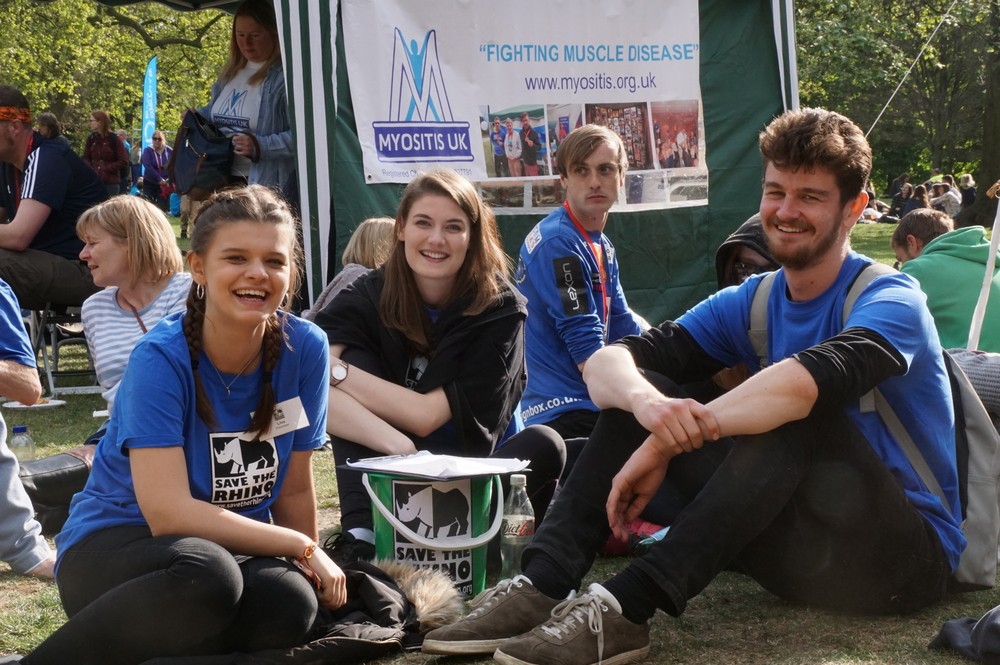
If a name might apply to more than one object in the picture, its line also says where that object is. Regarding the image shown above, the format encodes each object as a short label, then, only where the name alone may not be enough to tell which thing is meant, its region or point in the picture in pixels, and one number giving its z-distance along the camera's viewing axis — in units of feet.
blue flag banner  67.70
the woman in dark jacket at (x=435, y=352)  12.23
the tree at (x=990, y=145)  72.58
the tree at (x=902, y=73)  63.67
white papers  10.64
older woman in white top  14.56
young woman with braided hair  8.36
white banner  22.74
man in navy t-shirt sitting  22.25
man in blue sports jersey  14.21
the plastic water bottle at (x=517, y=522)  11.44
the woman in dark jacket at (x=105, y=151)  57.82
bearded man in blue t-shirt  8.71
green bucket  10.93
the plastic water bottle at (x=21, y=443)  17.20
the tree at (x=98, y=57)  77.87
